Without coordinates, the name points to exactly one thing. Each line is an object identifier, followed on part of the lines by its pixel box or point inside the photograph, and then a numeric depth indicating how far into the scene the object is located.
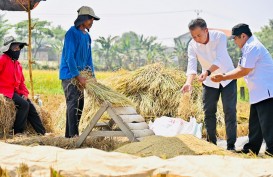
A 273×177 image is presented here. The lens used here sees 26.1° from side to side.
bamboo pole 9.11
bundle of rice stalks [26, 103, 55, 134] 9.07
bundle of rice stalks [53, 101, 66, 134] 9.99
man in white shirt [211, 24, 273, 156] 6.17
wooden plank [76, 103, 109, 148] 6.62
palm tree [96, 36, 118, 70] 67.00
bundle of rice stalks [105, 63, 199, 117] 9.96
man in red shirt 8.34
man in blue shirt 7.05
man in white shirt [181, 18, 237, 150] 7.22
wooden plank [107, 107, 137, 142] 6.58
